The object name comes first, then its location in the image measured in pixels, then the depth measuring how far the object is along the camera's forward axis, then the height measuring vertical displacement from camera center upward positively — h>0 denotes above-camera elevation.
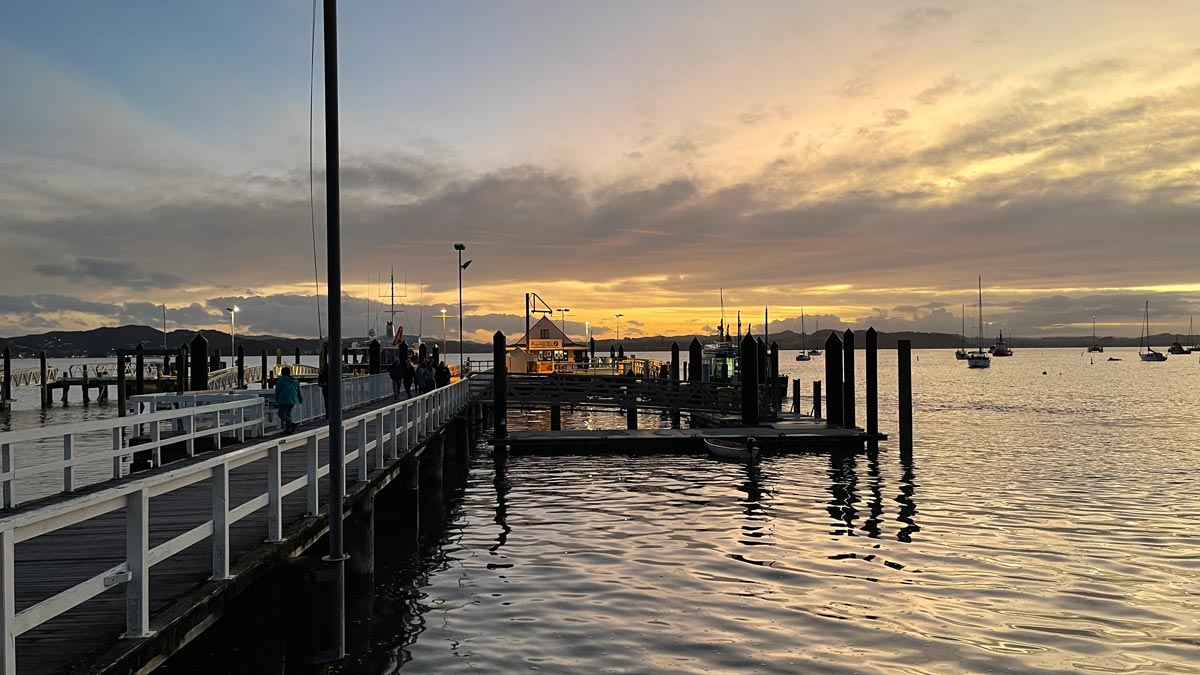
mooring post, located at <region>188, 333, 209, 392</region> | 28.14 -0.43
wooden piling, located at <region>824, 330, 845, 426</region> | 38.03 -1.70
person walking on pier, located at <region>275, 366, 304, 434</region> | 21.94 -1.17
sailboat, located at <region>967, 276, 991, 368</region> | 184.75 -4.43
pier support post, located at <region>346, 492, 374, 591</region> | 13.46 -2.90
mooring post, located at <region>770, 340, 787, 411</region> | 48.28 -1.98
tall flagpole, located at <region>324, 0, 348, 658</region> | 9.43 +0.22
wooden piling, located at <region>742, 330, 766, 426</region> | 38.22 -2.08
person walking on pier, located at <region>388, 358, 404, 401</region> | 39.03 -1.12
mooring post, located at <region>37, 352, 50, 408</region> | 71.32 -2.76
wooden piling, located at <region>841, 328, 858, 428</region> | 36.88 -1.85
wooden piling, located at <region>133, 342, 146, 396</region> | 55.53 -1.23
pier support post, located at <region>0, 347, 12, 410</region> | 67.31 -2.62
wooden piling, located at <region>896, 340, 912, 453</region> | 34.48 -2.10
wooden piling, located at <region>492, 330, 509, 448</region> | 35.44 -1.66
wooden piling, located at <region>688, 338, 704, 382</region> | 51.28 -0.97
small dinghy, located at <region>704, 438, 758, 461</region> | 30.16 -3.61
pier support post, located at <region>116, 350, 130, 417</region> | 56.09 -2.03
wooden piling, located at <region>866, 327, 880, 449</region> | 35.38 -1.77
